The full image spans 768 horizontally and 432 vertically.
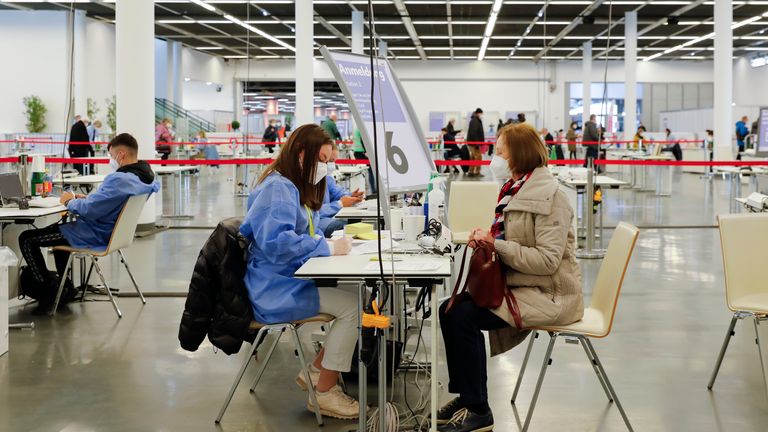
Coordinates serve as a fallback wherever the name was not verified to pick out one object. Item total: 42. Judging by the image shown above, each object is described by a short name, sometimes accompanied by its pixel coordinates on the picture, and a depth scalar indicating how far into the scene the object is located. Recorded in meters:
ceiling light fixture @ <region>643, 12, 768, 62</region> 20.72
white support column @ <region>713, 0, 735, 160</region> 15.95
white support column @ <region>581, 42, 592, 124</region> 26.14
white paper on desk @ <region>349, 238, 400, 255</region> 3.29
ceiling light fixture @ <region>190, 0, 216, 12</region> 18.00
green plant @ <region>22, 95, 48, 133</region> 19.38
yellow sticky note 3.69
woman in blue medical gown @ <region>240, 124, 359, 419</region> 3.21
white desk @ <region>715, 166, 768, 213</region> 10.77
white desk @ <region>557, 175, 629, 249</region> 7.94
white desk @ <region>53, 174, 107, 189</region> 8.45
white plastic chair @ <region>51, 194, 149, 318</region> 5.04
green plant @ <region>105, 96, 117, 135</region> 20.20
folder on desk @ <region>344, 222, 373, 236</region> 3.82
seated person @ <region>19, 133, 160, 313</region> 5.04
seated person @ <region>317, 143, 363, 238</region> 5.08
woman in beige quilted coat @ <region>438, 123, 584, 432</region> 3.02
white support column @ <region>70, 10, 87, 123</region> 19.66
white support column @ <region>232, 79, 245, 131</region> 30.15
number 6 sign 4.10
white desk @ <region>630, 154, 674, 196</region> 14.18
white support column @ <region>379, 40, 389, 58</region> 25.25
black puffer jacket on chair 3.14
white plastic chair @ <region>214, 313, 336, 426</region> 3.21
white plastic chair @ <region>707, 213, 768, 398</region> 3.56
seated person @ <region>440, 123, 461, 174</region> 19.47
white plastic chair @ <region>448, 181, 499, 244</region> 5.84
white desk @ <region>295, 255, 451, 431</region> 2.77
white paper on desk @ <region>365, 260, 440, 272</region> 2.83
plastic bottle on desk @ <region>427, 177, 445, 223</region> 3.53
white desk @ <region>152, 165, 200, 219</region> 10.28
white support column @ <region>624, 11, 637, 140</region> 21.03
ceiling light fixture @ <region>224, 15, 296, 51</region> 20.47
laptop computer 5.34
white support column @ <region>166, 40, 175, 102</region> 24.84
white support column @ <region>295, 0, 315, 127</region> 14.02
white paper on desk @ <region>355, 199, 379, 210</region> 5.16
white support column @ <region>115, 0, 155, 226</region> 8.84
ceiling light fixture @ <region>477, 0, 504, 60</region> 18.56
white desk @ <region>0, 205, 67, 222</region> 4.82
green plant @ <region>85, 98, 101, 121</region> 19.83
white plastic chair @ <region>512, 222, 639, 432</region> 3.06
